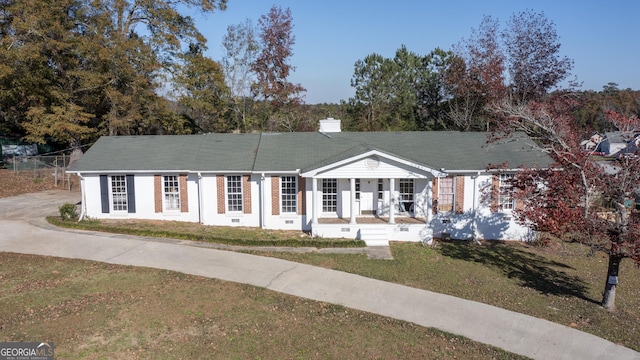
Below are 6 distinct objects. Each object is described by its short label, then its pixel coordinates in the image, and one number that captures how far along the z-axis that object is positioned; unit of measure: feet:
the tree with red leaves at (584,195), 36.63
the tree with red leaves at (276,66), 133.49
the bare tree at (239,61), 135.74
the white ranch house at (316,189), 61.16
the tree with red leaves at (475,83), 115.75
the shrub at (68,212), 65.77
